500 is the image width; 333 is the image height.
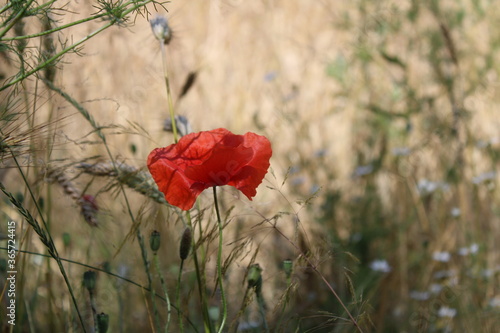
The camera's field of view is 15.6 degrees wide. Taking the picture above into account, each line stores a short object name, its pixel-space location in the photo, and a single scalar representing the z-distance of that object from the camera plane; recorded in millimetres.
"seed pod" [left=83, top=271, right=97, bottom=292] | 1040
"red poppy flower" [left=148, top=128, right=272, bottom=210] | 991
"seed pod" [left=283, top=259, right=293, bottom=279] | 1022
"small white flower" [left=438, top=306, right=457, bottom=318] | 1302
